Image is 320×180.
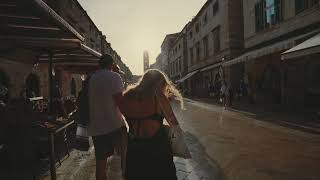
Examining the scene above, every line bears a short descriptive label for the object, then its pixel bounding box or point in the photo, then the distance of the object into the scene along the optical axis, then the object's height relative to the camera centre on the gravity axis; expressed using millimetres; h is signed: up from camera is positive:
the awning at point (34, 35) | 2373 +951
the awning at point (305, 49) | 6034 +1158
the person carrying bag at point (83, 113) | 2239 -280
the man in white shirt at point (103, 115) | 2196 -312
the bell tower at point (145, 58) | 93256 +14132
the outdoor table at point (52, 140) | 2731 -727
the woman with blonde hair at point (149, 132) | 1675 -388
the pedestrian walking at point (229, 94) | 10889 -471
